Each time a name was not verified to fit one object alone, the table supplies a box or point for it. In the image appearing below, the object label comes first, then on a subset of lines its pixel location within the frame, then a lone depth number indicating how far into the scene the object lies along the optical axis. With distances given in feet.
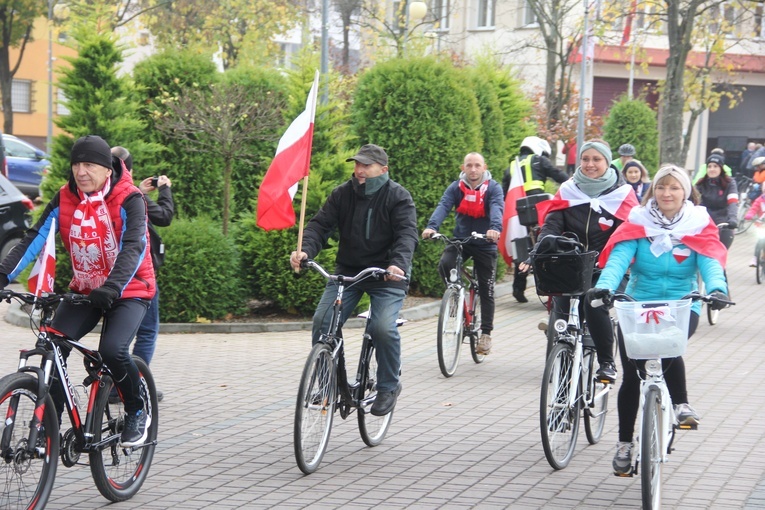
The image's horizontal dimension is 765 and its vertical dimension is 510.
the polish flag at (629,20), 76.83
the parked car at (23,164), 88.38
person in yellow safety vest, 44.45
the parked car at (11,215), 51.90
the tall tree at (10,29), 134.10
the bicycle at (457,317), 33.37
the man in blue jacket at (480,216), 35.47
